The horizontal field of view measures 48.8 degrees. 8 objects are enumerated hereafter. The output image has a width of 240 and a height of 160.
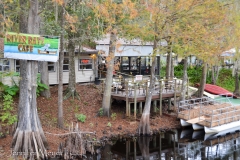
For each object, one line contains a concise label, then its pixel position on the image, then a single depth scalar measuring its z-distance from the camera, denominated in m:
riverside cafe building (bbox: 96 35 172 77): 21.88
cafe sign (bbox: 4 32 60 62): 10.52
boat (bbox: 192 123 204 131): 15.51
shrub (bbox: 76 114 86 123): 14.48
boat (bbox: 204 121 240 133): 14.91
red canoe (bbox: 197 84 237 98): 22.47
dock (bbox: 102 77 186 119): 15.70
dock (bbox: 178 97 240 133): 14.98
